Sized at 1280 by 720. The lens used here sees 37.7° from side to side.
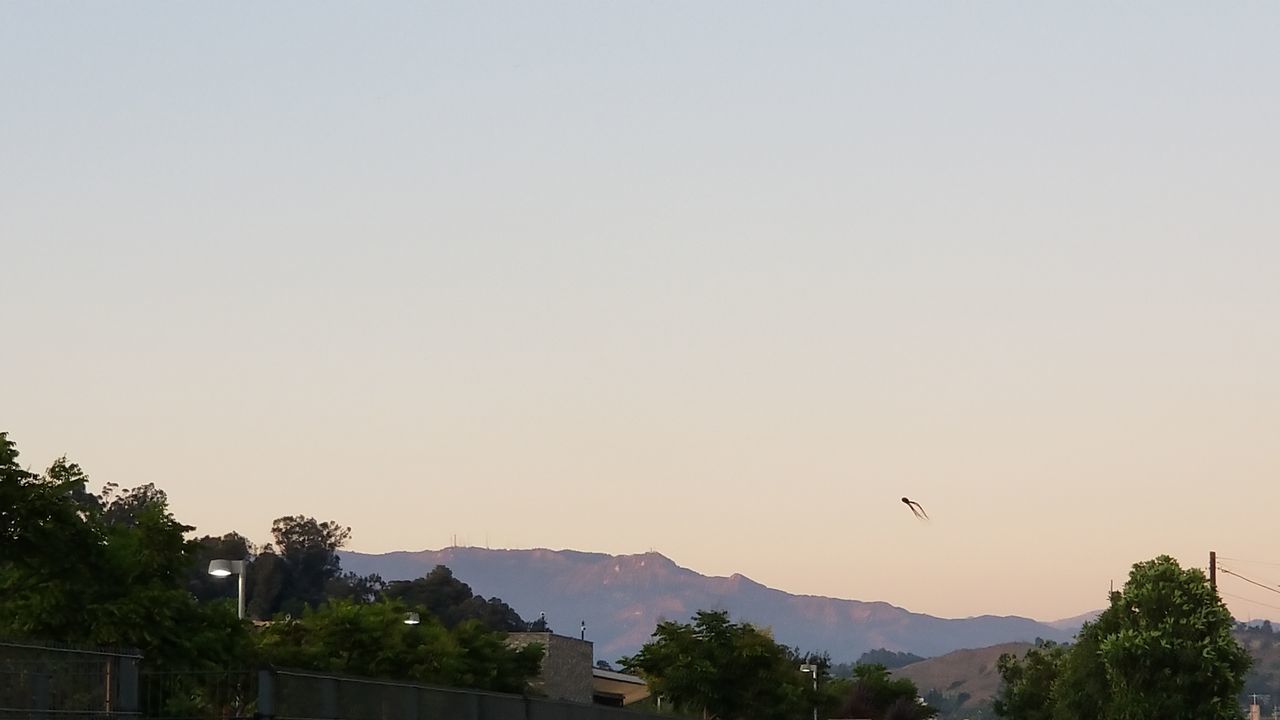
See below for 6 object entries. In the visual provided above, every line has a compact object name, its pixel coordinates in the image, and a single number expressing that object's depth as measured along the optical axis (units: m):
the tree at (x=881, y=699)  175.25
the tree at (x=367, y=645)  78.19
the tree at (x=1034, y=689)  121.38
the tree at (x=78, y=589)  50.03
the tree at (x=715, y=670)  97.06
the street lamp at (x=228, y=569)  60.62
